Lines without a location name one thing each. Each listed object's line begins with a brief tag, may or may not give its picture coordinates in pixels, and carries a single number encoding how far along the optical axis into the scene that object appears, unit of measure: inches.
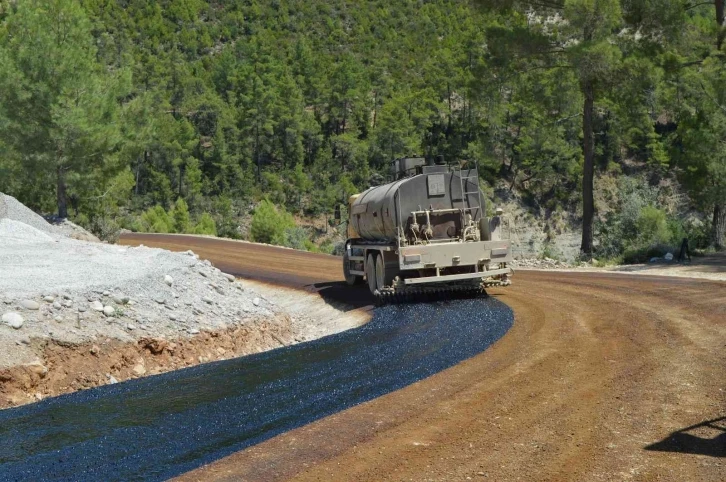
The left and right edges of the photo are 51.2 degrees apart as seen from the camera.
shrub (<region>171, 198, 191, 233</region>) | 2041.1
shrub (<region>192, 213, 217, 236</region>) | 1915.0
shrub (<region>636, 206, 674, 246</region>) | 1083.9
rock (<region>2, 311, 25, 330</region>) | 485.1
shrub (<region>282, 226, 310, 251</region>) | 1539.1
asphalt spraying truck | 675.4
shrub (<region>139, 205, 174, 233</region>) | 1911.9
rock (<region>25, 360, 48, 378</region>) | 460.4
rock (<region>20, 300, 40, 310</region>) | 511.8
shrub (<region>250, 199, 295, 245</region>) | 1619.1
